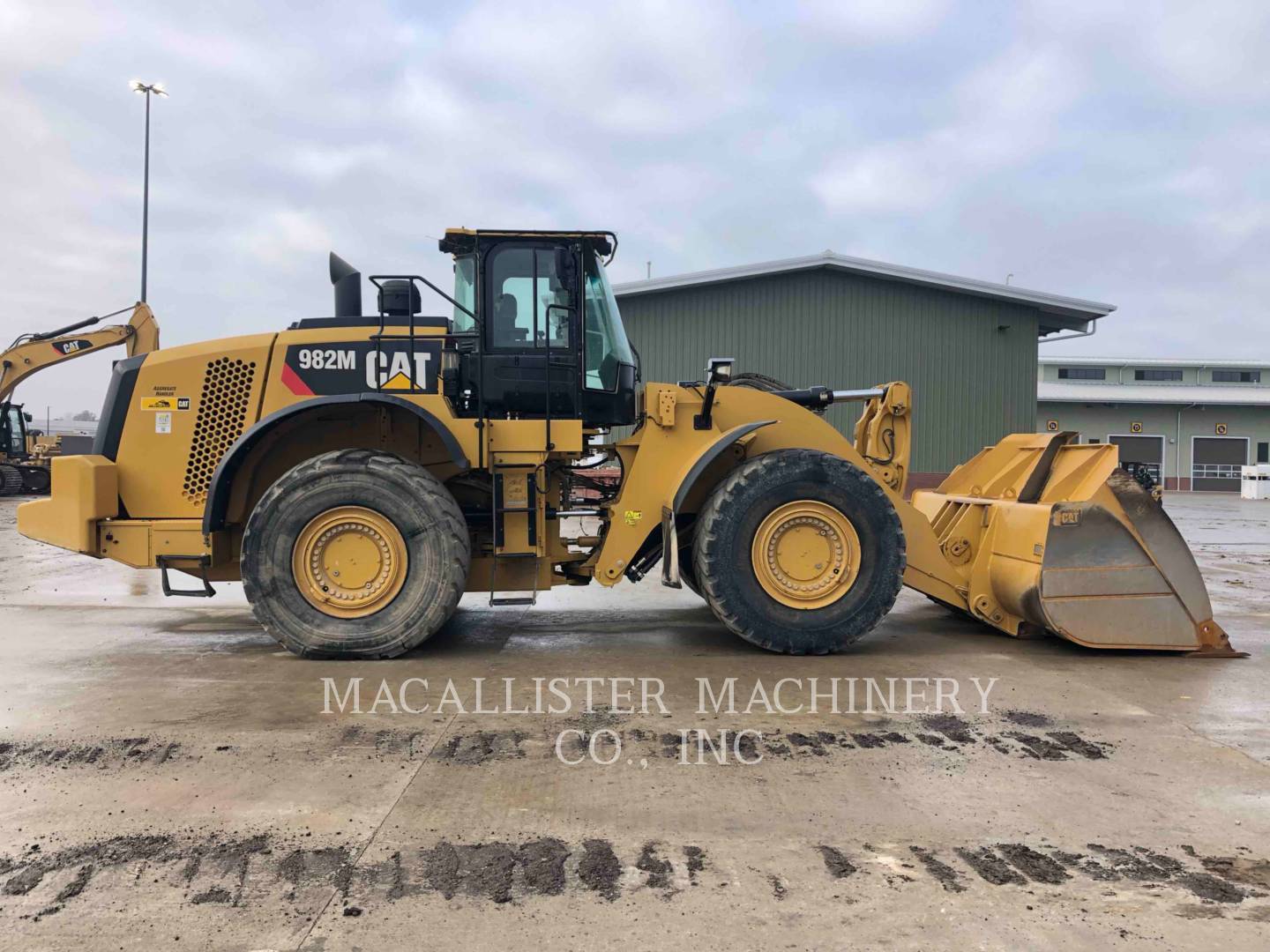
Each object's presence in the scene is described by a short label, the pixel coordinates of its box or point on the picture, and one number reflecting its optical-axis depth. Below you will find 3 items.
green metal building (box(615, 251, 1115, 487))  19.23
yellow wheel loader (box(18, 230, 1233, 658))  5.28
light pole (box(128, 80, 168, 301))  18.06
